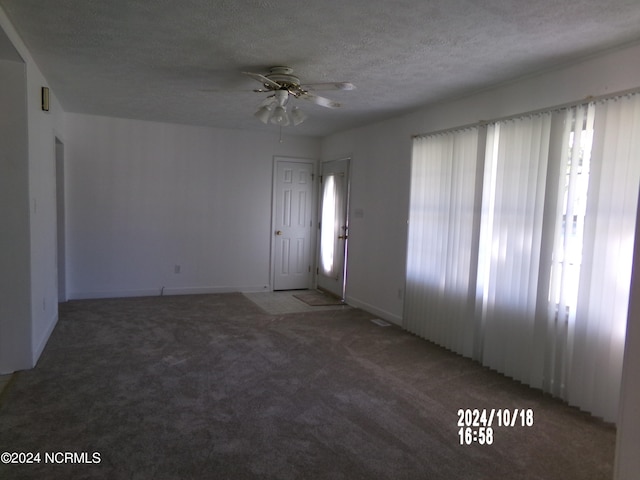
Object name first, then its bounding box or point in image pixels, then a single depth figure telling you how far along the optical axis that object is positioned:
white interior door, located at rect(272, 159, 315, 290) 7.07
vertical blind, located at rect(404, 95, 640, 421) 2.89
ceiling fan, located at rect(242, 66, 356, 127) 3.55
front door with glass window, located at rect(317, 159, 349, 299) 6.56
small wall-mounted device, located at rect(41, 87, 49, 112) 3.90
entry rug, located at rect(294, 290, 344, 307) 6.32
